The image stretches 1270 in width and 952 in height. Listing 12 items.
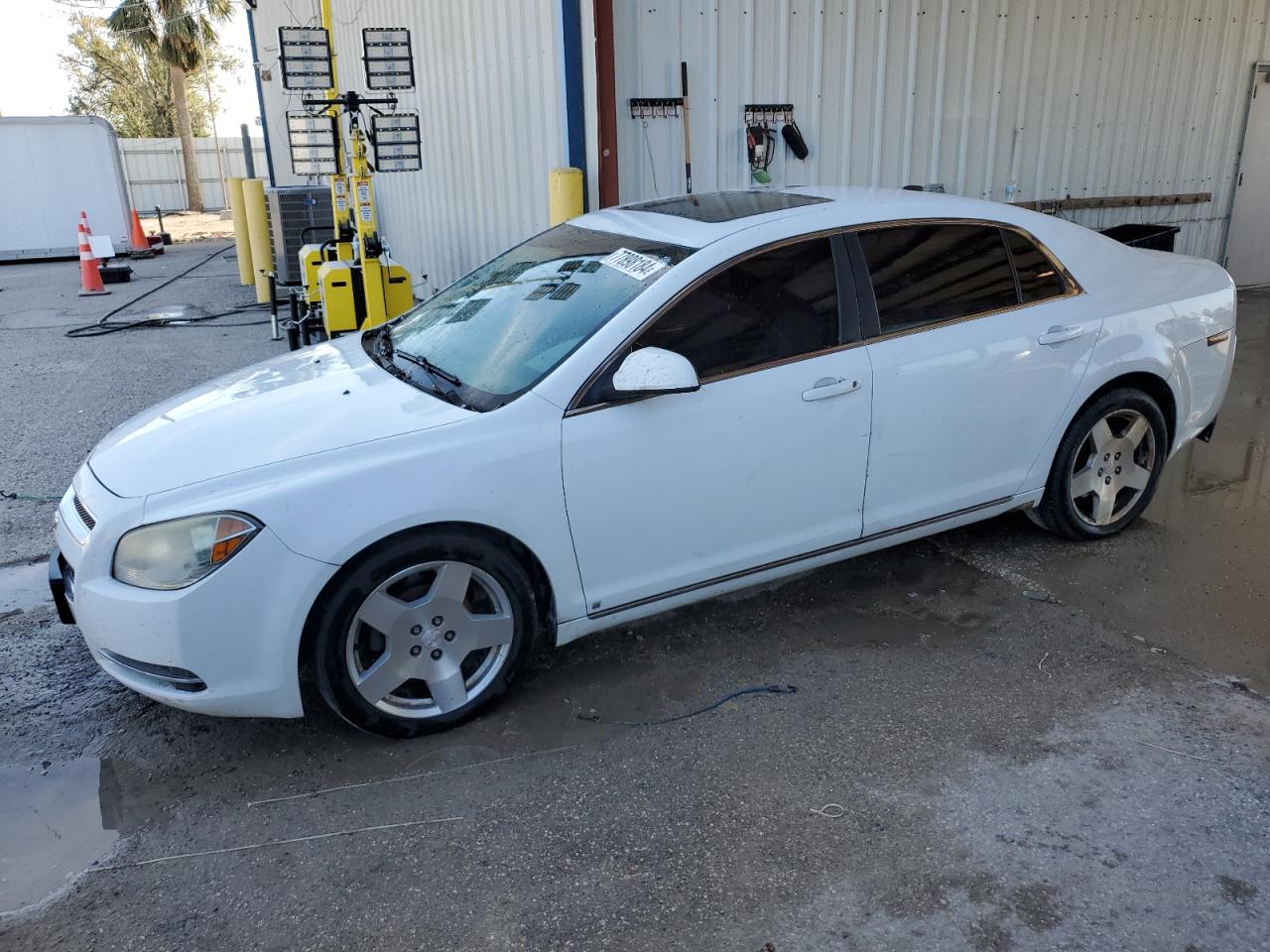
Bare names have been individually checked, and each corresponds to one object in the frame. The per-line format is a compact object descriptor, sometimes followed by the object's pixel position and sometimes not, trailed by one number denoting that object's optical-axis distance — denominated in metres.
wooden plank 9.53
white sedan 2.96
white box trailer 19.03
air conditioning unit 12.26
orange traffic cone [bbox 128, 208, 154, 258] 19.62
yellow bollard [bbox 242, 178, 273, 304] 12.92
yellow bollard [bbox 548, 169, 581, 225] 7.22
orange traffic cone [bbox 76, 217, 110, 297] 14.01
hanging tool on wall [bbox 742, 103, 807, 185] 7.90
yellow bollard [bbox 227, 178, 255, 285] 13.91
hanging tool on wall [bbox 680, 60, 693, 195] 7.50
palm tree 31.00
